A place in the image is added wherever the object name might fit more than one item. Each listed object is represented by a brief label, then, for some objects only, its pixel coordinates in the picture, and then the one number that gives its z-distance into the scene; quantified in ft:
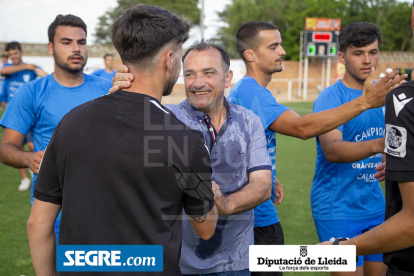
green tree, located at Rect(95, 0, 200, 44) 160.15
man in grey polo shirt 7.77
